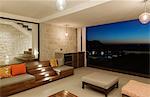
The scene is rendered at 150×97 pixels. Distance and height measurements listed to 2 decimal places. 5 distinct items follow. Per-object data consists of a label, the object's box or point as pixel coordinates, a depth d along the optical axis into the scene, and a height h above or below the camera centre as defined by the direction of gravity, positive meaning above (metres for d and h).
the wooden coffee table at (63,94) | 2.28 -0.96
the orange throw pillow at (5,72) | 3.27 -0.70
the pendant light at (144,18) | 2.65 +0.76
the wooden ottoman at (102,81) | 2.90 -0.92
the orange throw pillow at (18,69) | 3.49 -0.66
